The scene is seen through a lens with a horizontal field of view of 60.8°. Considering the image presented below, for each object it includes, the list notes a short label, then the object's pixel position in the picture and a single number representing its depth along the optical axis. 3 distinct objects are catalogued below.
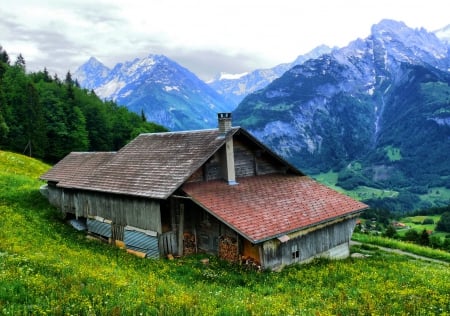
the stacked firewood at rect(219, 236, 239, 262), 21.53
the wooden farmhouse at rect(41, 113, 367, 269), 21.50
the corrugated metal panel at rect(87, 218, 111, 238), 27.42
